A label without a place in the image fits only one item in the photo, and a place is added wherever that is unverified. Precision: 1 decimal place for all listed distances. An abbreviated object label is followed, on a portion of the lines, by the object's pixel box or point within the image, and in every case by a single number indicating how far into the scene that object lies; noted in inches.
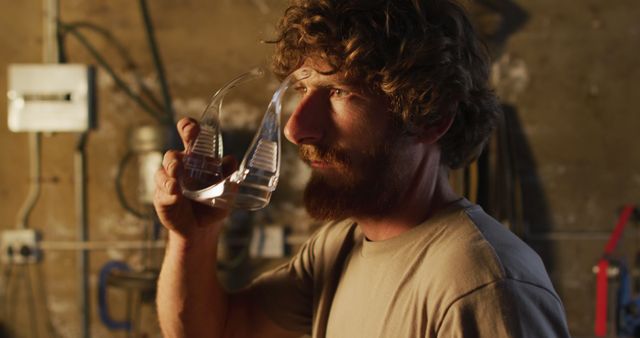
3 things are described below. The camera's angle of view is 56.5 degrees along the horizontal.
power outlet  97.1
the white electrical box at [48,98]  94.7
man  34.2
